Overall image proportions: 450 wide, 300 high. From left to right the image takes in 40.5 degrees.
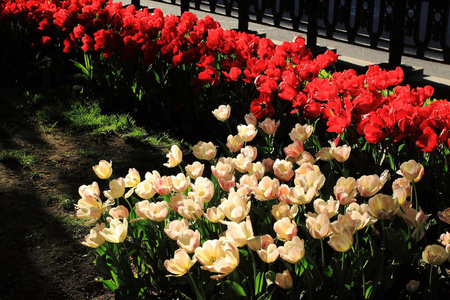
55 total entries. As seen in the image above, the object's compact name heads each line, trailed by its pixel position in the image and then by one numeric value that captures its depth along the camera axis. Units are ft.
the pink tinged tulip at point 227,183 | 7.46
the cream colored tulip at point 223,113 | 9.65
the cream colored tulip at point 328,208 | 6.47
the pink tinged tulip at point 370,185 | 6.82
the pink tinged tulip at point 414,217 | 6.63
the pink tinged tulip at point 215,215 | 6.71
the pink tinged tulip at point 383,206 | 6.40
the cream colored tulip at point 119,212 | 7.16
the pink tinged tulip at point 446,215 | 6.61
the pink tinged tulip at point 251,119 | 9.50
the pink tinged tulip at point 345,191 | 6.79
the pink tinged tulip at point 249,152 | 8.02
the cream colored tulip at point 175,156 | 8.02
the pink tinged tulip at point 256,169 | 7.57
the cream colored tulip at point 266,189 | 6.93
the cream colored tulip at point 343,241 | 5.95
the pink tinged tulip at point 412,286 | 6.52
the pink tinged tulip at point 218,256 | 5.67
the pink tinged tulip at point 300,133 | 8.70
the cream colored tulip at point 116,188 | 7.27
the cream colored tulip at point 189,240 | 6.14
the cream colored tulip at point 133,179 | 7.79
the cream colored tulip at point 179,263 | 5.92
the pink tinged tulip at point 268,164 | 8.50
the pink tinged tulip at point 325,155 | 8.35
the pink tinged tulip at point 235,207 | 6.39
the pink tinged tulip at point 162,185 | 7.34
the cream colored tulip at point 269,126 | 9.34
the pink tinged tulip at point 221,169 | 7.65
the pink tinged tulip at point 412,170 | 7.15
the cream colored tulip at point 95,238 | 6.69
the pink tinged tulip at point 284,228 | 6.14
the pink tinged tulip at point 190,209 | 6.89
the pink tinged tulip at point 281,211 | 6.70
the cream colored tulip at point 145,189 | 7.34
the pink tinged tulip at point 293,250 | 5.78
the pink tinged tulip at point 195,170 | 7.84
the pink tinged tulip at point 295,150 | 8.38
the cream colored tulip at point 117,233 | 6.59
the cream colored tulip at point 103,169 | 7.68
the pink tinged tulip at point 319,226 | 6.03
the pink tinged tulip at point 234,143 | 8.80
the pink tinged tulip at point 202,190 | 7.15
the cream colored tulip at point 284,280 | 6.09
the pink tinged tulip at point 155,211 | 6.82
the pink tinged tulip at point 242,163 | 7.75
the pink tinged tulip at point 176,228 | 6.41
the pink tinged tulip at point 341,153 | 7.92
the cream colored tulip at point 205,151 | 8.39
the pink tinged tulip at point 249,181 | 7.29
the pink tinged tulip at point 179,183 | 7.51
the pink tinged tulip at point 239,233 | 6.02
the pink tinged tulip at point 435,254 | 6.11
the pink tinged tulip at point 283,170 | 7.55
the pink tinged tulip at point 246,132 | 8.67
